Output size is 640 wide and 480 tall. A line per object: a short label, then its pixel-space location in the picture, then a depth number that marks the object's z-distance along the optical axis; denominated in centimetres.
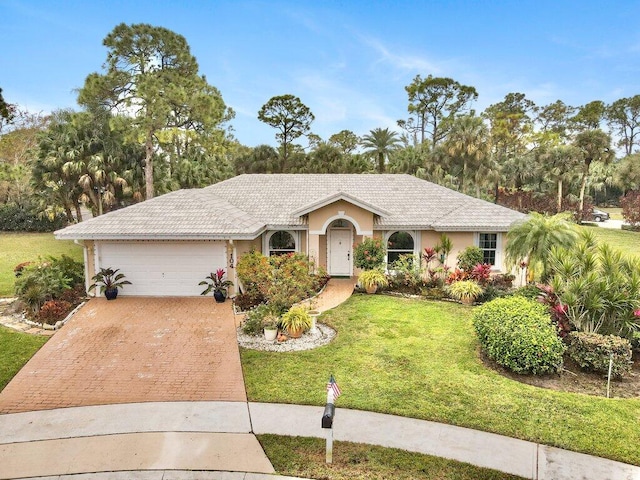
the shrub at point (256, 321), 1266
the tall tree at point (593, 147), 4138
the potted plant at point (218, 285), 1593
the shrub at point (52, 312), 1369
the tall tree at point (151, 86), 2964
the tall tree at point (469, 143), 4300
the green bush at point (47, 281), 1448
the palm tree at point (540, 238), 1388
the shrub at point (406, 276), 1781
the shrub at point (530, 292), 1306
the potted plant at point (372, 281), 1730
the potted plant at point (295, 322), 1239
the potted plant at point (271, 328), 1231
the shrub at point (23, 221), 4044
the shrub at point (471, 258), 1797
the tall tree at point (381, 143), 4553
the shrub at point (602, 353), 975
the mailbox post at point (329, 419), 641
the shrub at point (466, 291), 1608
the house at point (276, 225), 1634
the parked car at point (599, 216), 4539
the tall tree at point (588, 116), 6756
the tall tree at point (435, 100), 5800
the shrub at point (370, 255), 1812
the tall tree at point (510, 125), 6109
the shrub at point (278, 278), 1344
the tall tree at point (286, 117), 5219
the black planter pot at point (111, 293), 1598
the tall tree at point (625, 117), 7419
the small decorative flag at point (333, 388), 701
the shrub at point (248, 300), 1515
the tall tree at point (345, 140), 6344
